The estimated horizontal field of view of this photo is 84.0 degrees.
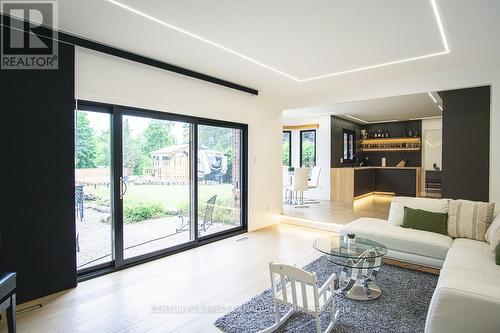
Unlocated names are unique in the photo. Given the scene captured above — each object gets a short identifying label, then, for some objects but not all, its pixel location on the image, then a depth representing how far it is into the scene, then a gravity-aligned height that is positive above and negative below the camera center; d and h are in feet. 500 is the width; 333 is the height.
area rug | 7.45 -4.36
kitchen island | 26.99 -1.87
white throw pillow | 9.11 -2.43
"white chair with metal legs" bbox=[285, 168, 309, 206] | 23.88 -1.30
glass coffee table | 9.01 -3.20
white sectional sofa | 5.93 -3.00
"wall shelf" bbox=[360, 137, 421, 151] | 31.68 +2.35
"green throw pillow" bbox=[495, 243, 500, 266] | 8.25 -2.69
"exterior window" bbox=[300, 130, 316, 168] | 30.19 +1.74
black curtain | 8.53 -0.43
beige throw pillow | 10.84 -2.21
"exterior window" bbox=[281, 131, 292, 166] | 32.14 +1.75
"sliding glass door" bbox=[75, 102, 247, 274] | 11.02 -0.88
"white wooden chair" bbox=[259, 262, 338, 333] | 6.56 -3.41
